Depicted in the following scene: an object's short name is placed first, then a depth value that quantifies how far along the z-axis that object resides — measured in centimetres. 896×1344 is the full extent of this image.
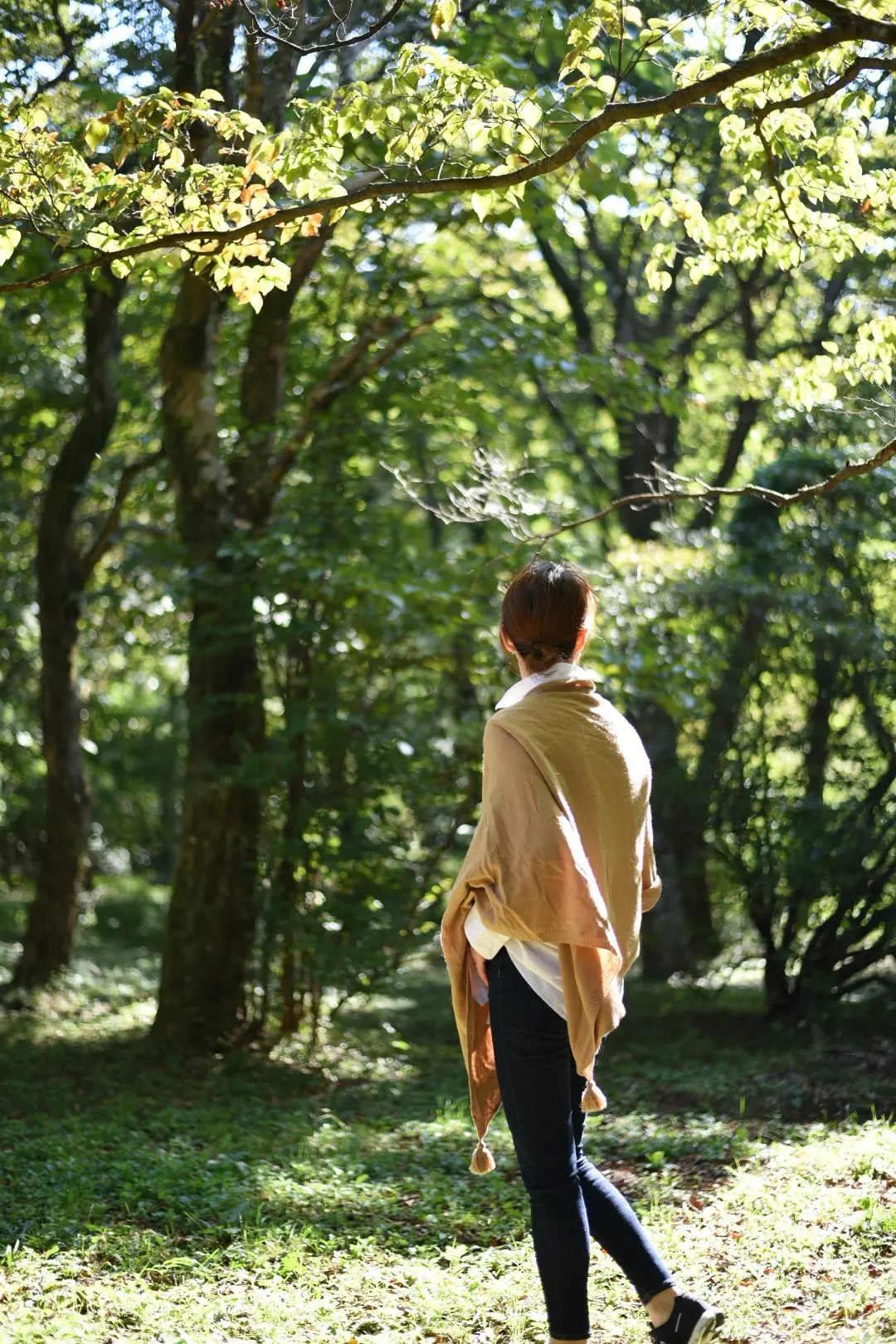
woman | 277
